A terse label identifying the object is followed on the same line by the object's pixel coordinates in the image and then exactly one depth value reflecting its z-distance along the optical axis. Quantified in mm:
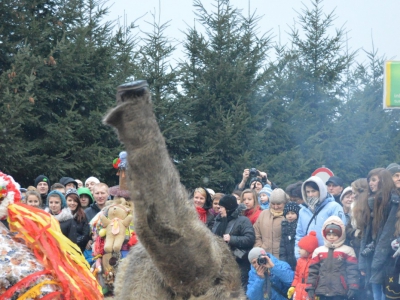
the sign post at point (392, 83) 17312
